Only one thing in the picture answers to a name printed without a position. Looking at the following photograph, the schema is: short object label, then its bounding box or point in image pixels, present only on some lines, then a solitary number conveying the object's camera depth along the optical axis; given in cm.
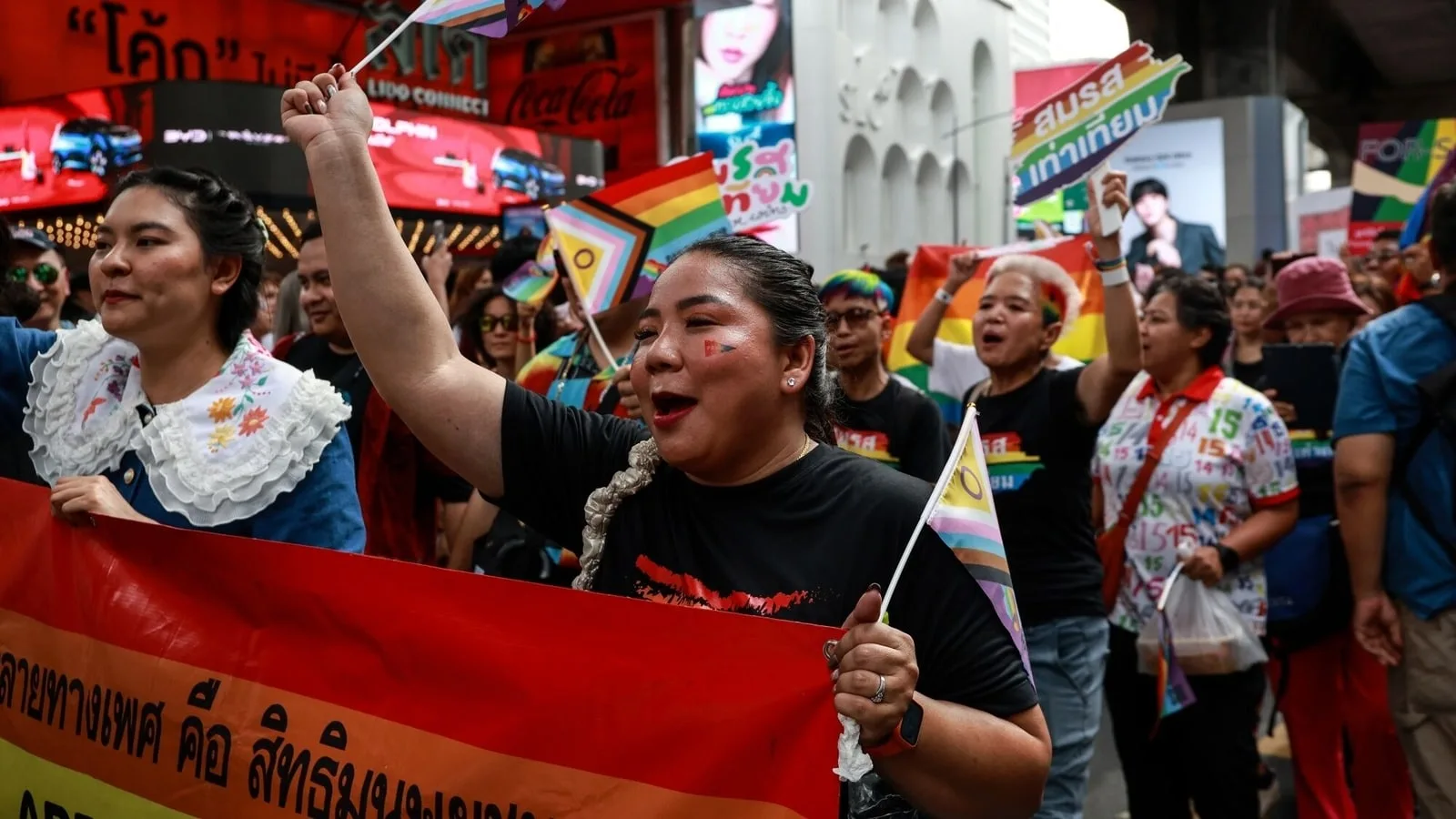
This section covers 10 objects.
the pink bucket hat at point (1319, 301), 596
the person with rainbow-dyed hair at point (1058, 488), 404
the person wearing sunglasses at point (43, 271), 474
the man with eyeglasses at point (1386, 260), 891
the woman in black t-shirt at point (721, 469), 184
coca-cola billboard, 2553
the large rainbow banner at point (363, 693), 178
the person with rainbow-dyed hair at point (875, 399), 426
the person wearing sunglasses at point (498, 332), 581
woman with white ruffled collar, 262
